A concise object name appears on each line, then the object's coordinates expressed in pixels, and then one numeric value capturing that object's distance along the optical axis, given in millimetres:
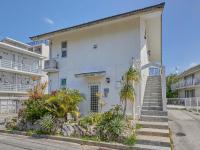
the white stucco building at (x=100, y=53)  12297
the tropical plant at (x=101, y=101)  12562
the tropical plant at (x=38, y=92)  11633
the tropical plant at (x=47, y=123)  9714
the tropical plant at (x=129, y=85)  9509
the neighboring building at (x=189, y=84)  33375
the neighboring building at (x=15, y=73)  26953
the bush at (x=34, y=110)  10688
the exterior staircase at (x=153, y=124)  7506
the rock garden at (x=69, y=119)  8467
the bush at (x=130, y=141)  7719
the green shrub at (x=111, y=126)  8273
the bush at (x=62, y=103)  10289
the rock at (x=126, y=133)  8152
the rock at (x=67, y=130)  9430
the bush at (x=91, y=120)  9415
